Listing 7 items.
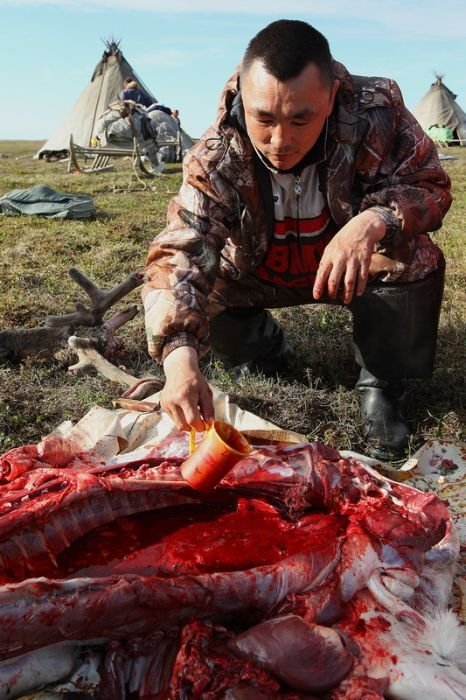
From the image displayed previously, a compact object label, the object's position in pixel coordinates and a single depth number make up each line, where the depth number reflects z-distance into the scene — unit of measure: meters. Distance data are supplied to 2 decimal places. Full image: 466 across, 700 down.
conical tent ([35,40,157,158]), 20.36
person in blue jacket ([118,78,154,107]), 19.06
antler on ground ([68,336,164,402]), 3.69
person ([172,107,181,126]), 17.94
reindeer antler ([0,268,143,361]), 4.22
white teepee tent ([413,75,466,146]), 22.81
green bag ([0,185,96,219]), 9.22
